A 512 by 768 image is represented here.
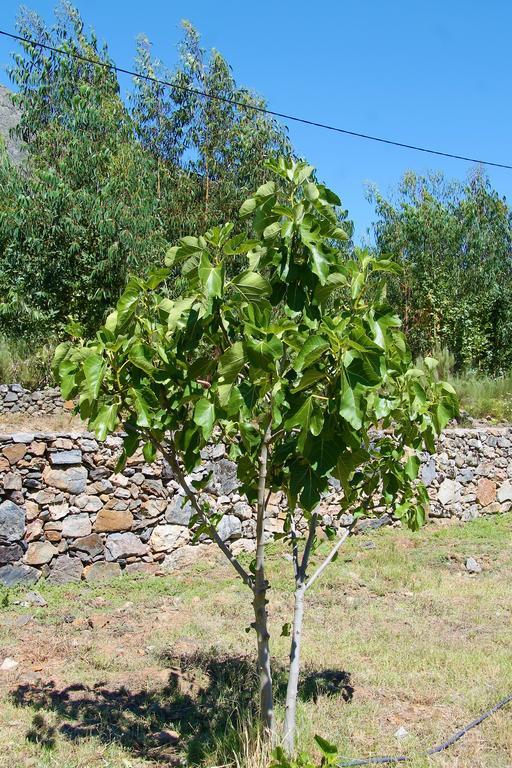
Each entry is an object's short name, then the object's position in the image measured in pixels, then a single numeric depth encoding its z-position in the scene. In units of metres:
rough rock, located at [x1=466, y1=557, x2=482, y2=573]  7.64
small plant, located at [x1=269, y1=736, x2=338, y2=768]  2.65
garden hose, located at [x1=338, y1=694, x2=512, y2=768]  3.40
